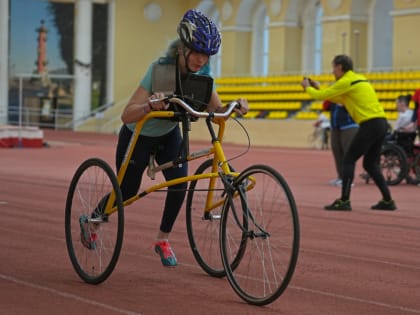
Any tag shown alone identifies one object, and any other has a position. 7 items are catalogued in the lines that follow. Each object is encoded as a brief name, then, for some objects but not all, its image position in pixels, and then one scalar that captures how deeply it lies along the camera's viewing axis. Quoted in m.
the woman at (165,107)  6.98
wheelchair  18.45
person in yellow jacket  13.53
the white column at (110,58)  52.75
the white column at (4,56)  49.50
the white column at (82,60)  51.31
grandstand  37.81
